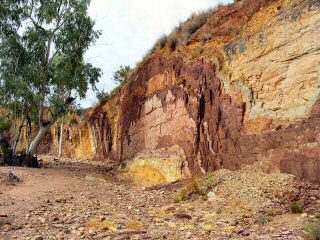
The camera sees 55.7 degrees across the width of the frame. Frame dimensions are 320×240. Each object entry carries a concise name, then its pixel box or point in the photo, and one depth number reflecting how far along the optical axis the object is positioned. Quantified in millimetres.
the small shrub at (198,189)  7670
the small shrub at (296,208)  5978
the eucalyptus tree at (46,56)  14111
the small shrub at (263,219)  5775
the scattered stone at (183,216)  6499
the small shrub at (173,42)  11545
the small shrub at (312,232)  4729
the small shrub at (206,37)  10211
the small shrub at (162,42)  12428
